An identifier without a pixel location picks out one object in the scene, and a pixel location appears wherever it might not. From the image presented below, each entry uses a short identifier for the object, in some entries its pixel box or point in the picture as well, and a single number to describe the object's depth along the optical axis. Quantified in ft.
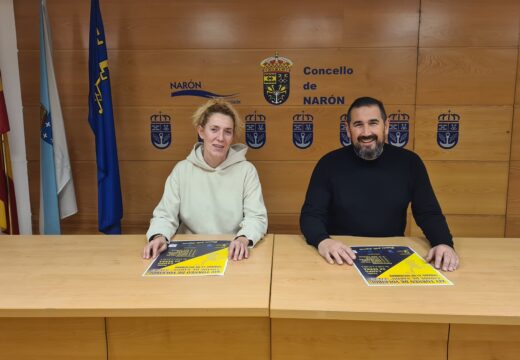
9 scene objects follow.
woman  6.85
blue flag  9.62
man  6.51
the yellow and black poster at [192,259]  4.90
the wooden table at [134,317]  4.06
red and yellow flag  9.87
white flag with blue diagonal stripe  9.78
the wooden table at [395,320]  3.92
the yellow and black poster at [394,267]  4.55
